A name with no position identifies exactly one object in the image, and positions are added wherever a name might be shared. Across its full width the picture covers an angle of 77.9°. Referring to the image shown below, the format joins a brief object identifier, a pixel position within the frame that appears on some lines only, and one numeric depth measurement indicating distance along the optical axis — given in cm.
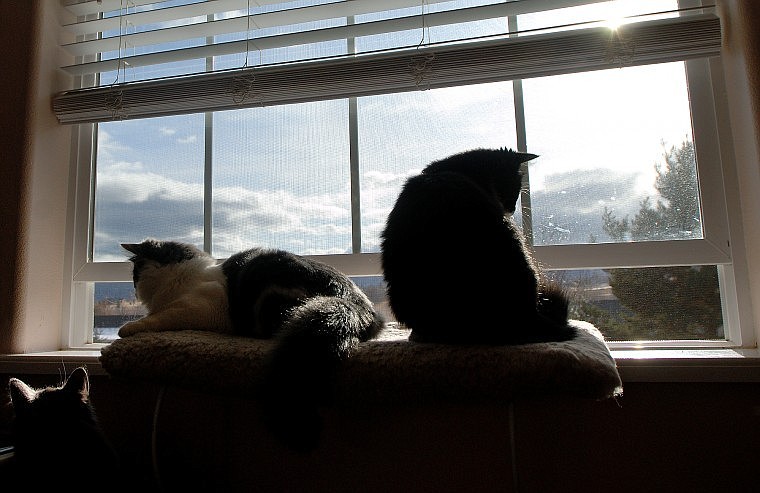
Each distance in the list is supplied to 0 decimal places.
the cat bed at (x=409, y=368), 70
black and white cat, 72
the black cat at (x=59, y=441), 91
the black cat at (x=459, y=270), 83
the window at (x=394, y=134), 129
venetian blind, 126
